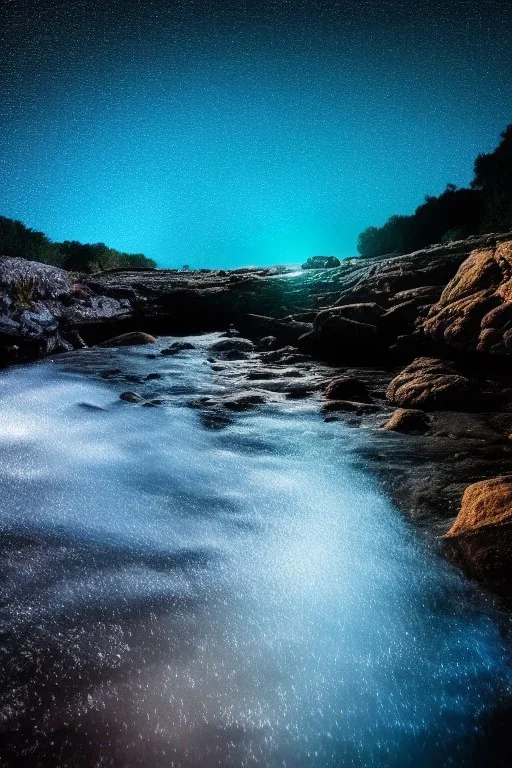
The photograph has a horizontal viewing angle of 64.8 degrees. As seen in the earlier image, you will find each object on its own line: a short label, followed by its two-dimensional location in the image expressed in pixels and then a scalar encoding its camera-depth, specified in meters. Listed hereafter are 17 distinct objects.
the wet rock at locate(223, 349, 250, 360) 10.41
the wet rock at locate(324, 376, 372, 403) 6.43
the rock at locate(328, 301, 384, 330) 8.96
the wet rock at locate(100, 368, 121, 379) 8.48
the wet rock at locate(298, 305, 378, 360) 8.76
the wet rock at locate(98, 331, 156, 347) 11.57
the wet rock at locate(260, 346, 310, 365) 9.43
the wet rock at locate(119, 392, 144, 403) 6.94
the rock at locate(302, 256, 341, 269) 20.83
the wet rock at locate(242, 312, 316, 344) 11.18
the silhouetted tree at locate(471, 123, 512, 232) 24.81
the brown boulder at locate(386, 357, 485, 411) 5.39
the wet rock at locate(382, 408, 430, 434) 4.90
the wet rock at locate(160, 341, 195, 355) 10.83
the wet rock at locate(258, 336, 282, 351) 11.14
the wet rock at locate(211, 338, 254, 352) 11.44
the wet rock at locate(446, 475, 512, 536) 2.47
